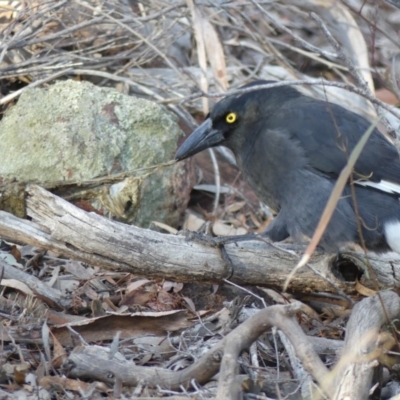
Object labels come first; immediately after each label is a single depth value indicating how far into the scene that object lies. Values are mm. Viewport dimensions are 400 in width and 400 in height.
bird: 7641
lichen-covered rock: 8797
